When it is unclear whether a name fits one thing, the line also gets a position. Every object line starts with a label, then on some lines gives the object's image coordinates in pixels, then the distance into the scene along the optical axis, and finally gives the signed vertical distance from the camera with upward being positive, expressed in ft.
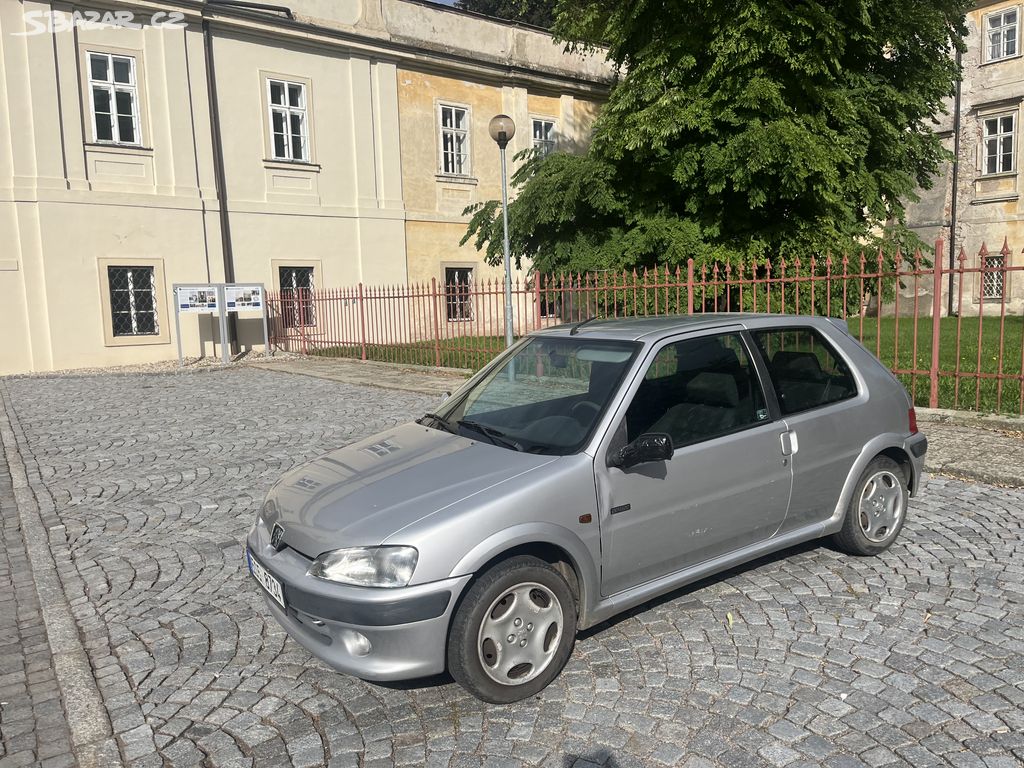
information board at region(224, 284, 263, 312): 60.23 +0.63
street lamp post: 37.96 +8.30
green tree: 40.88 +8.85
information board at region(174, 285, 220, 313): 57.98 +0.68
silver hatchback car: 9.82 -2.95
